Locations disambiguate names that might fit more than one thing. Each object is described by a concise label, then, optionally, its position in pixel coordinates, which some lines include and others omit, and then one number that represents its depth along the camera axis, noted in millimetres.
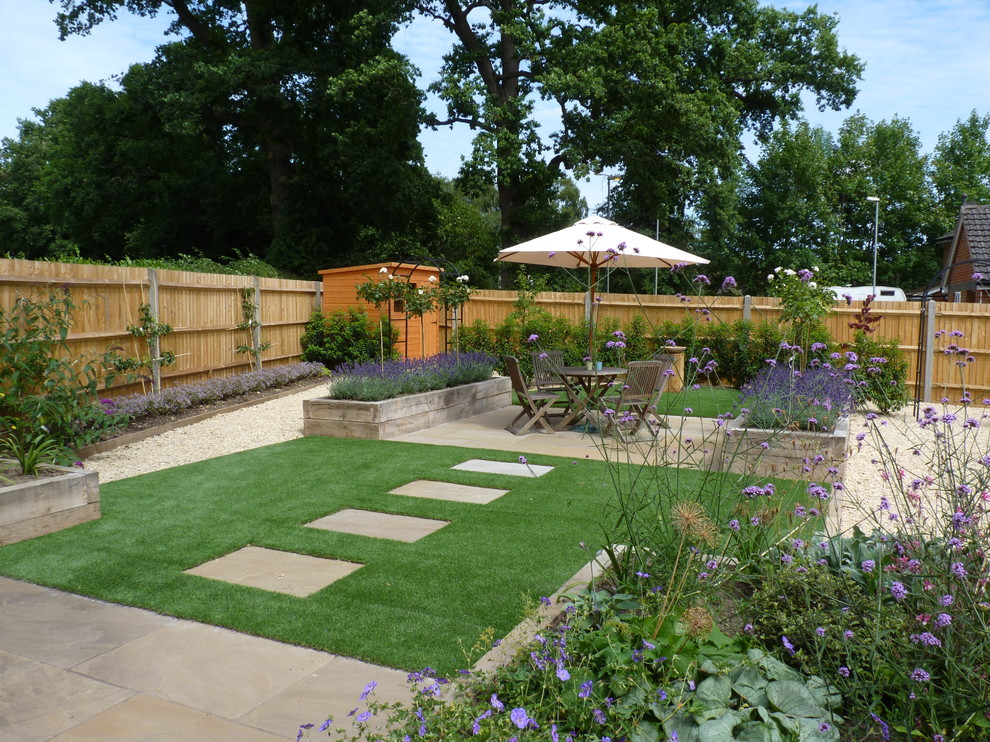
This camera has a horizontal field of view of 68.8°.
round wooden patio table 8039
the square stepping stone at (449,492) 5508
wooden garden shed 13477
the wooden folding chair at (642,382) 7356
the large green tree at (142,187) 21812
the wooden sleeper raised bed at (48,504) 4441
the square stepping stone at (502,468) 6367
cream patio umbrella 8000
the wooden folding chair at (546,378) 8977
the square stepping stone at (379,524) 4633
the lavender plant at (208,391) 8270
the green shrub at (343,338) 13234
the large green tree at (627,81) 17719
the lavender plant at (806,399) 5636
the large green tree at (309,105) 18375
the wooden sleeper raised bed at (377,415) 7836
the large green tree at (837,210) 34219
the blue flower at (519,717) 1715
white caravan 25522
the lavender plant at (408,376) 8188
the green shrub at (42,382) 6195
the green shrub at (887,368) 9562
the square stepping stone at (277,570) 3758
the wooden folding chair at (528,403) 8102
